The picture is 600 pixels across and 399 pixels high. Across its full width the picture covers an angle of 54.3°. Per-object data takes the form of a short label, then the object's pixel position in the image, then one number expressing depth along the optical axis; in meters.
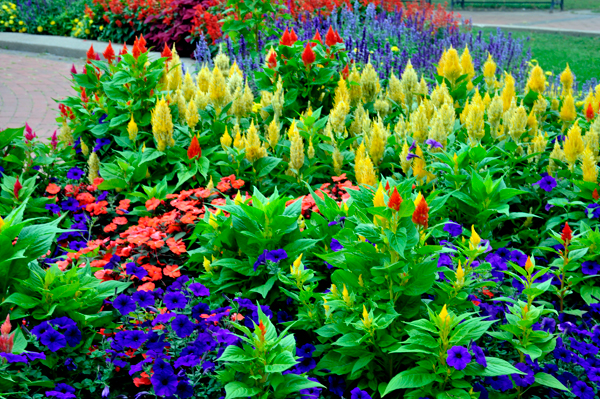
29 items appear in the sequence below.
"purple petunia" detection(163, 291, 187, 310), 2.68
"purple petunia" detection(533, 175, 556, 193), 3.70
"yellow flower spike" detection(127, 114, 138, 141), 4.21
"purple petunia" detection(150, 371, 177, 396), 2.34
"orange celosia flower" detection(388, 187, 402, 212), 2.29
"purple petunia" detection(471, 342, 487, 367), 2.30
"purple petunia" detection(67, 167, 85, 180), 4.28
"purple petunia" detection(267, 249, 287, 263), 2.89
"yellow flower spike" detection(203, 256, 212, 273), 3.07
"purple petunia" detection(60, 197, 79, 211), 3.98
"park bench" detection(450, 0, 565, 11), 21.22
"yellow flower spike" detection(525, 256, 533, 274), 2.65
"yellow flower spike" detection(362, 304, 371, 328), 2.37
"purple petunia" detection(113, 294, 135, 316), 2.66
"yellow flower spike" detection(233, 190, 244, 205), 3.22
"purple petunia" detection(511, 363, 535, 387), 2.44
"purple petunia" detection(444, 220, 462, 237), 3.09
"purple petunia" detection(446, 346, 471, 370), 2.23
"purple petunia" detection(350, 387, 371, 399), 2.36
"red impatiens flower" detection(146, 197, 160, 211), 3.68
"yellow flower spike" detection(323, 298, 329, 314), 2.59
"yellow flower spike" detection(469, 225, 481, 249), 2.76
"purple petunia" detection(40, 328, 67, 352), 2.37
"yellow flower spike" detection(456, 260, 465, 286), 2.56
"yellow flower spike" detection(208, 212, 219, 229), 3.16
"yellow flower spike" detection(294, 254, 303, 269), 2.70
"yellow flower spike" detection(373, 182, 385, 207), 2.37
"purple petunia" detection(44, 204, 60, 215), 3.88
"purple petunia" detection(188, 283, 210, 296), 2.80
